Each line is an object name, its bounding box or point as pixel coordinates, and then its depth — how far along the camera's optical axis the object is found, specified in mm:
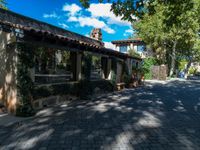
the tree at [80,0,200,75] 18972
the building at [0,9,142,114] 5025
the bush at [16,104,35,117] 4945
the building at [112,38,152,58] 26038
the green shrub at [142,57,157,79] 20492
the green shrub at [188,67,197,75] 38154
